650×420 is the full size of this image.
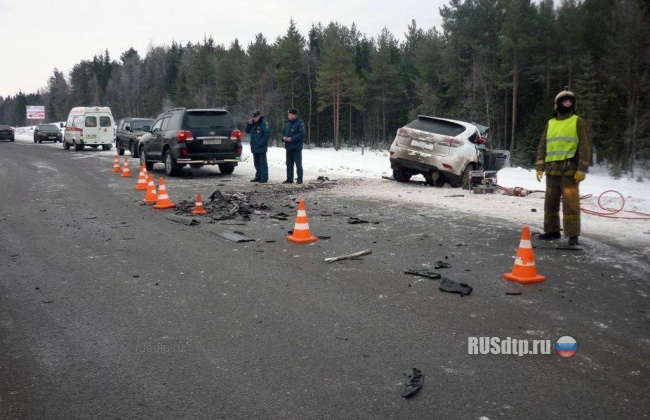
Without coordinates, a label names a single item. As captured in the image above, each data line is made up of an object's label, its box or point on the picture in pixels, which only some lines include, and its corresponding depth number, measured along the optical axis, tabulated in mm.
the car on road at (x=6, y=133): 48625
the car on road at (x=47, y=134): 46281
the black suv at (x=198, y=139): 15375
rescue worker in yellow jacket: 7078
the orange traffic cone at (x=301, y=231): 7281
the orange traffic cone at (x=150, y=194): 10930
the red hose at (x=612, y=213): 9281
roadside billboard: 81625
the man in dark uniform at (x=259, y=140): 14719
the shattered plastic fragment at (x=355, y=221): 8755
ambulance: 30469
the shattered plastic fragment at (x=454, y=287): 5035
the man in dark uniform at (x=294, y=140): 13852
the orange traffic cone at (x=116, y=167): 17844
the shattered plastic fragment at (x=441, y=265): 6004
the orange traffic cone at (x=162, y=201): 10195
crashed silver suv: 12836
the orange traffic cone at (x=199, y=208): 9589
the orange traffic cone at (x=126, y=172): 16380
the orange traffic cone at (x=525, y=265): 5402
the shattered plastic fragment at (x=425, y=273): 5562
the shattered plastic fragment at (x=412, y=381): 3103
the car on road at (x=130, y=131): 24891
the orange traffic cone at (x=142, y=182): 13164
